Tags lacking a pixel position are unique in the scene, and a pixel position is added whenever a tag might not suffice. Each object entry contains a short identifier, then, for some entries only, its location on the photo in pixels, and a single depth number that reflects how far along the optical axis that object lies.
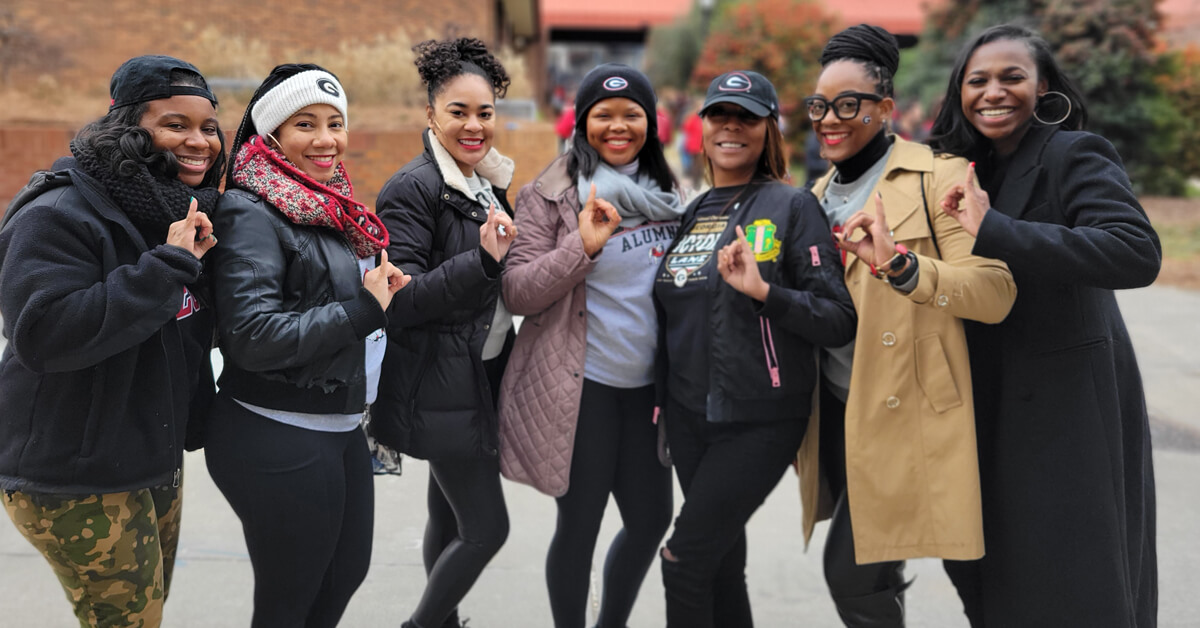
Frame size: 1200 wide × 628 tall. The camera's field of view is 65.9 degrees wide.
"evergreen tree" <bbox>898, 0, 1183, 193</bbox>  14.66
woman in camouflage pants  2.04
